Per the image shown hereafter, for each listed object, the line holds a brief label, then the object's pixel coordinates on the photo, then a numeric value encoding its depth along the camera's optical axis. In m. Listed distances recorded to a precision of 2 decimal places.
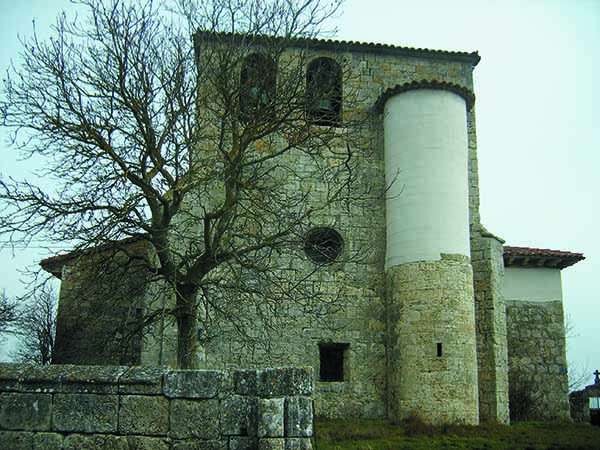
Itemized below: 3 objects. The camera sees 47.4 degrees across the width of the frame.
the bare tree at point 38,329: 21.81
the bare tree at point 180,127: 10.88
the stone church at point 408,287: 14.16
